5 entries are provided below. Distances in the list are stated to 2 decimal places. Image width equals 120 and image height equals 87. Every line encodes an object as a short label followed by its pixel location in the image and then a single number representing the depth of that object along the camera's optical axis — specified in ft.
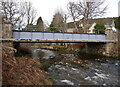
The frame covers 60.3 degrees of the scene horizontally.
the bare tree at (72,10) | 78.78
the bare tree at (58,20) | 120.57
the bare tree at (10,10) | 77.97
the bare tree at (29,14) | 109.92
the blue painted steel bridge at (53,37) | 36.68
